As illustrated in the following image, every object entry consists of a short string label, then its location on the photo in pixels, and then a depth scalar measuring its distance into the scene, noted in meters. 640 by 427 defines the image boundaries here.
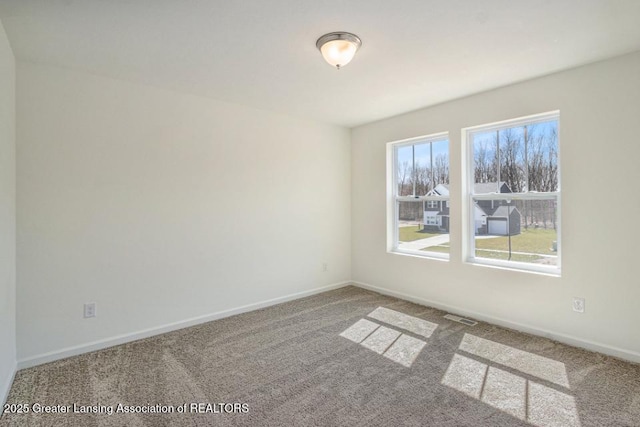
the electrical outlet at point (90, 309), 2.89
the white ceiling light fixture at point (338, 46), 2.29
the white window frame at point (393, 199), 4.61
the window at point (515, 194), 3.20
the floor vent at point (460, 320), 3.48
